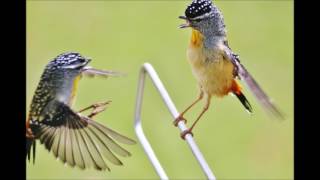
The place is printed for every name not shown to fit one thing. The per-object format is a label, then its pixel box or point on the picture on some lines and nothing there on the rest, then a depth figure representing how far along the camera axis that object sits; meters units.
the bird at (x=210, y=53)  4.20
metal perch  4.22
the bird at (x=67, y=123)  4.33
